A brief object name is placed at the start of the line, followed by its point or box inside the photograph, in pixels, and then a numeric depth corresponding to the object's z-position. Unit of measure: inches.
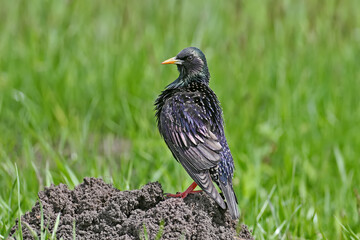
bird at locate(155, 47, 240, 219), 283.4
